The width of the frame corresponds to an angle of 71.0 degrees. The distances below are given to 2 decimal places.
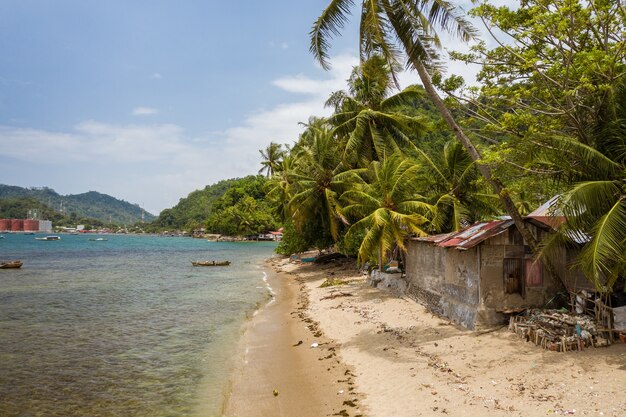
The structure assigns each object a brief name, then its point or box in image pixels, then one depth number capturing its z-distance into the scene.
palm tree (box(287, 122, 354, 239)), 28.55
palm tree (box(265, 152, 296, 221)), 39.34
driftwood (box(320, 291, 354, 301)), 20.86
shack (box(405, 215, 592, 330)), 12.05
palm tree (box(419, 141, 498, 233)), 20.91
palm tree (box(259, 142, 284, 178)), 58.38
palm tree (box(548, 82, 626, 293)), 8.70
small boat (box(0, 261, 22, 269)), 42.94
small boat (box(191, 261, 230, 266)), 44.38
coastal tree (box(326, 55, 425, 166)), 26.47
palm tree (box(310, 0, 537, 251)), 12.25
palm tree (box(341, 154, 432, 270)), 18.00
